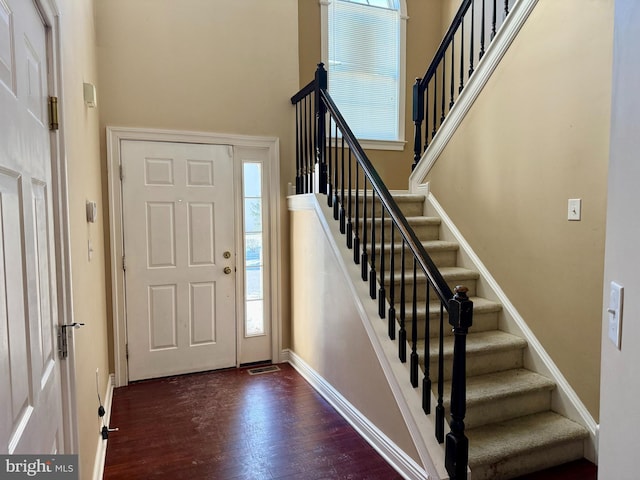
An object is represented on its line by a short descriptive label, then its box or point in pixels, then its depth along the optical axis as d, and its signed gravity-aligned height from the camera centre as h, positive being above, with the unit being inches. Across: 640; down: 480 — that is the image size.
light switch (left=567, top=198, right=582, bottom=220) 92.2 +1.6
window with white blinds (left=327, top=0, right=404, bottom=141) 178.9 +66.9
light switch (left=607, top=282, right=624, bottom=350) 34.8 -8.3
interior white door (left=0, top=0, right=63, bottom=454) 36.0 -3.0
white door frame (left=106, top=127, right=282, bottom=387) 128.2 +7.4
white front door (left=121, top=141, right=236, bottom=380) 133.0 -12.8
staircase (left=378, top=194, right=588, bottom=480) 84.7 -42.5
